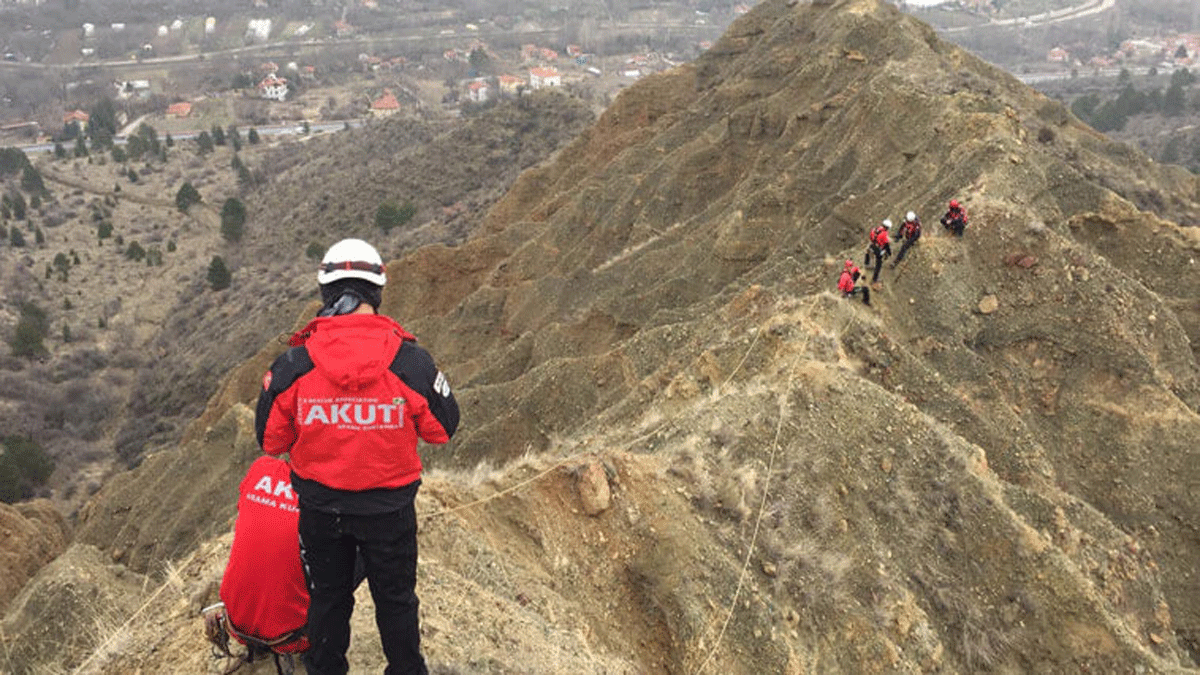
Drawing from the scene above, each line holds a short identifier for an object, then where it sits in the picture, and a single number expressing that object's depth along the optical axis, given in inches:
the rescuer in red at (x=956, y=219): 618.6
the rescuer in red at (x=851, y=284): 568.1
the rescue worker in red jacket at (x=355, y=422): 167.3
